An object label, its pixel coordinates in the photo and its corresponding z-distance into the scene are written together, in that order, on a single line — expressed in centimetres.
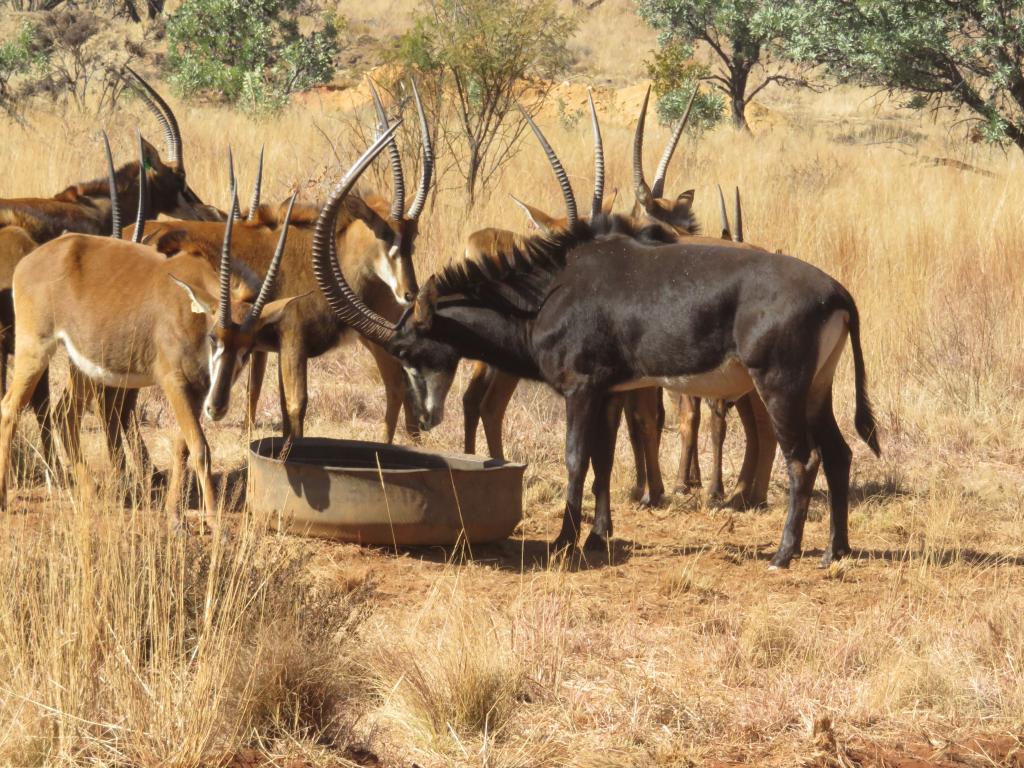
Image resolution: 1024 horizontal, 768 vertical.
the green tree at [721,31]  6316
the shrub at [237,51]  5528
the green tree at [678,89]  5619
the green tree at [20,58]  5325
